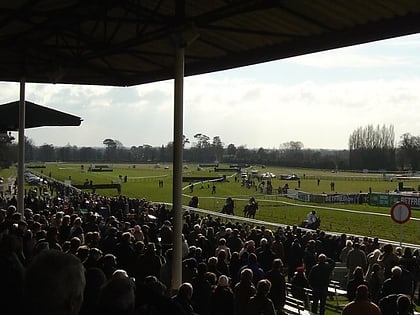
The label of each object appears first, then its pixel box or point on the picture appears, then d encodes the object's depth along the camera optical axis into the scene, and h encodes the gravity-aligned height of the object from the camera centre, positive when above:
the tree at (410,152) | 83.25 +1.67
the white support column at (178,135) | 8.59 +0.36
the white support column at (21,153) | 12.16 +0.10
